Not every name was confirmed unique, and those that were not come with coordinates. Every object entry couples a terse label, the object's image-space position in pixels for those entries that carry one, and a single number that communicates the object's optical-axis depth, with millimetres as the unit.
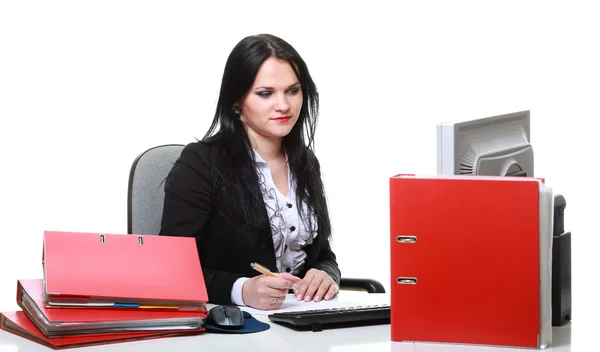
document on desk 3085
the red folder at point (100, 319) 2790
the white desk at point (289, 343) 2772
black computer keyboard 2911
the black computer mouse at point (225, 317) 2905
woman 3437
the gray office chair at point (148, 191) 3579
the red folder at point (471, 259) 2745
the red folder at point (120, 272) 2853
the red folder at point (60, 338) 2775
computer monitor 2881
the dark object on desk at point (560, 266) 2883
